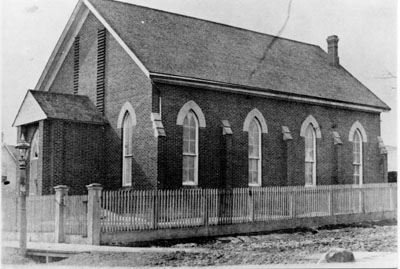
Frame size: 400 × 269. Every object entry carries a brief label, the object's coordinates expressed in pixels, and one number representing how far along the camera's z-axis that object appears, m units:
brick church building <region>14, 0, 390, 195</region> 23.75
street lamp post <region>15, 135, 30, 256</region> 17.41
